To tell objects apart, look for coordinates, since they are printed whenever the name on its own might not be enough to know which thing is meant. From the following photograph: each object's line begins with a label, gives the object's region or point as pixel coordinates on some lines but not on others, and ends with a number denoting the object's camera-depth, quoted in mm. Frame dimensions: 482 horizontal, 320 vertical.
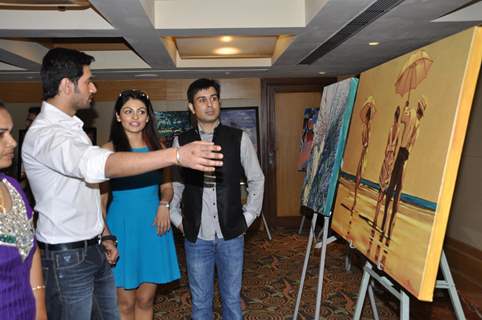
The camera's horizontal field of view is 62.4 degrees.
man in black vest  2287
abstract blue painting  2332
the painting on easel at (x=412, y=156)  1290
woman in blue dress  2320
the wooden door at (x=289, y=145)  6945
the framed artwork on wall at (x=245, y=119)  6641
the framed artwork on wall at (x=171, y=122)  6535
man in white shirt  1566
